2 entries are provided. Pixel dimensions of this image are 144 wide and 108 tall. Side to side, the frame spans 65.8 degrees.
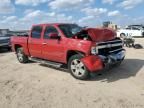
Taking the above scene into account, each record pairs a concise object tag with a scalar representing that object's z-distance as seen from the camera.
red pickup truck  3.50
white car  12.89
